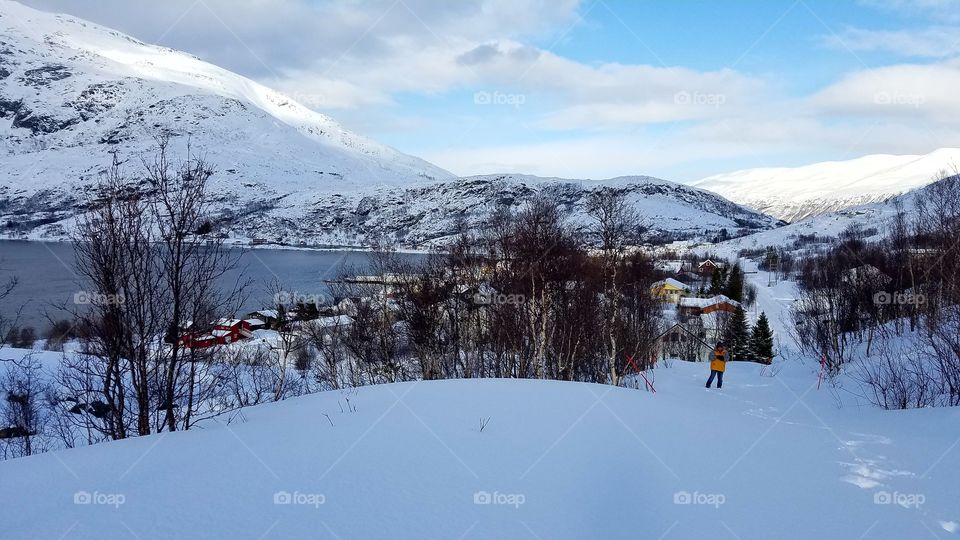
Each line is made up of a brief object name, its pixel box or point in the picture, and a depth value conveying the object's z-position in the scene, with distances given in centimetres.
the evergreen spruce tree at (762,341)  3975
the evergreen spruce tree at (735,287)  7350
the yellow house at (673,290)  8094
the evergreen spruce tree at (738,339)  4125
